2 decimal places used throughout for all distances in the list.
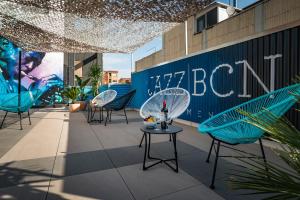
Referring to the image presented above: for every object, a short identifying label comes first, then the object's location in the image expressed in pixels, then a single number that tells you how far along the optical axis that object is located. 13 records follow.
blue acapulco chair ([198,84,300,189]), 1.37
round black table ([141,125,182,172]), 1.85
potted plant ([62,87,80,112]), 6.74
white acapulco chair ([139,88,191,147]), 2.48
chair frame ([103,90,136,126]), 4.21
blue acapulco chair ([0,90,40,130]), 3.81
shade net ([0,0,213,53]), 3.50
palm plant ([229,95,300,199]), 0.53
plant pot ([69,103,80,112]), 6.70
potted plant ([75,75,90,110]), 6.96
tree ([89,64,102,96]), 7.71
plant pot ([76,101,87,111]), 7.09
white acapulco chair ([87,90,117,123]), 5.17
